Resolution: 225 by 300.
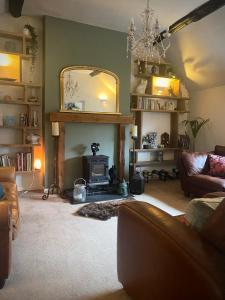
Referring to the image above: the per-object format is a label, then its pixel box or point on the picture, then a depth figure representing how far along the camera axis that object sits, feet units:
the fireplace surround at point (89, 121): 14.26
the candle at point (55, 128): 13.96
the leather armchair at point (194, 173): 13.26
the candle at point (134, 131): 16.57
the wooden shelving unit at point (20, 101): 13.82
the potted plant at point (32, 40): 14.00
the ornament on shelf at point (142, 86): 17.66
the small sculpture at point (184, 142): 19.14
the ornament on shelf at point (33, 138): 14.33
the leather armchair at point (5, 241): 5.52
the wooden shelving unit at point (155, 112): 17.71
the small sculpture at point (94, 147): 14.97
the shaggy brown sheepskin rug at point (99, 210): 10.85
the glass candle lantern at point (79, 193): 12.95
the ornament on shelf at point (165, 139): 19.48
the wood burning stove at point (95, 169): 14.47
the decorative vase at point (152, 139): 18.58
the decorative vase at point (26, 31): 13.88
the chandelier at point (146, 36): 9.63
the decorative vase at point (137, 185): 14.75
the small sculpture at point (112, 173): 15.51
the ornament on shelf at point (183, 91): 19.60
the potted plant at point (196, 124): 18.69
